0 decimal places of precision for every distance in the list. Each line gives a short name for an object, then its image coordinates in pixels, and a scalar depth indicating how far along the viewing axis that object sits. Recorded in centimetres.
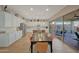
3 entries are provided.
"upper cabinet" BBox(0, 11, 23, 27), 281
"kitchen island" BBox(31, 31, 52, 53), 195
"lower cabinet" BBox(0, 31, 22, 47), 282
